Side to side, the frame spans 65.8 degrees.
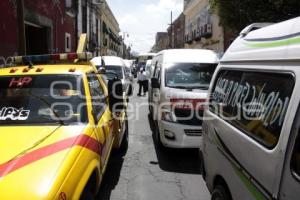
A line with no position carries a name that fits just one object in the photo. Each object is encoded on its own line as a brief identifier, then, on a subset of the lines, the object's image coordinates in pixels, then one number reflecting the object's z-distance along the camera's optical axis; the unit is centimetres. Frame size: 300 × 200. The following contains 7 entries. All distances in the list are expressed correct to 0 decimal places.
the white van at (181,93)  415
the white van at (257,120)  142
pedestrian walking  1218
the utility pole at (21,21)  532
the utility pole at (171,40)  4506
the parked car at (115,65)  967
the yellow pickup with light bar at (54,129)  179
